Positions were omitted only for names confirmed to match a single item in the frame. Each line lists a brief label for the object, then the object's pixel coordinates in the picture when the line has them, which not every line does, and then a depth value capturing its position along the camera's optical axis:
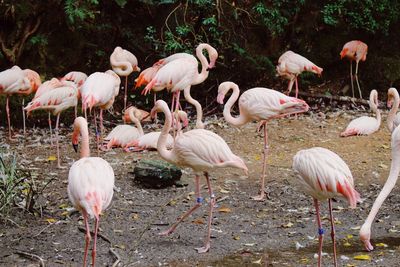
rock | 10.28
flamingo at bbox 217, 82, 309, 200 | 10.22
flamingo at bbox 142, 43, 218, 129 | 11.63
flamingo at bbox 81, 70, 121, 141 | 11.52
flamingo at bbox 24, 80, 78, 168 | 12.55
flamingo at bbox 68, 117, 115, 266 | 6.70
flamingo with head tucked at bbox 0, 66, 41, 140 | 13.92
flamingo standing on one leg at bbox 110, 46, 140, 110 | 14.73
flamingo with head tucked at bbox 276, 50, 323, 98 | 15.33
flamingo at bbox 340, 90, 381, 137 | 13.66
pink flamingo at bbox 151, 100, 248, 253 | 8.26
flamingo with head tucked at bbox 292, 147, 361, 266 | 7.11
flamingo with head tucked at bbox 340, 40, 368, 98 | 17.49
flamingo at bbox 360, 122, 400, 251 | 6.56
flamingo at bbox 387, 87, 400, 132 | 12.48
